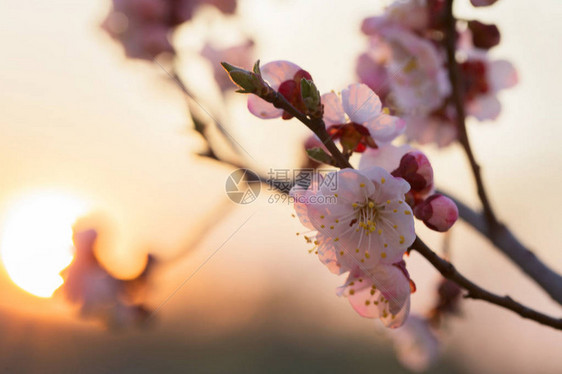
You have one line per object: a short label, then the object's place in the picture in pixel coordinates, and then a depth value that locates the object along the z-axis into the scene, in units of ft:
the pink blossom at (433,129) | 1.96
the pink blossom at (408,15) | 1.87
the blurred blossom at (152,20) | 2.33
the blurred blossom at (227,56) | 2.70
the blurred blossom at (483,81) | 1.97
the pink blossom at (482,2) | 1.79
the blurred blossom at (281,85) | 1.67
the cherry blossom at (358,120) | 1.67
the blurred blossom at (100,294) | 2.64
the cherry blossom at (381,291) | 1.65
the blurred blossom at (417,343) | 2.32
